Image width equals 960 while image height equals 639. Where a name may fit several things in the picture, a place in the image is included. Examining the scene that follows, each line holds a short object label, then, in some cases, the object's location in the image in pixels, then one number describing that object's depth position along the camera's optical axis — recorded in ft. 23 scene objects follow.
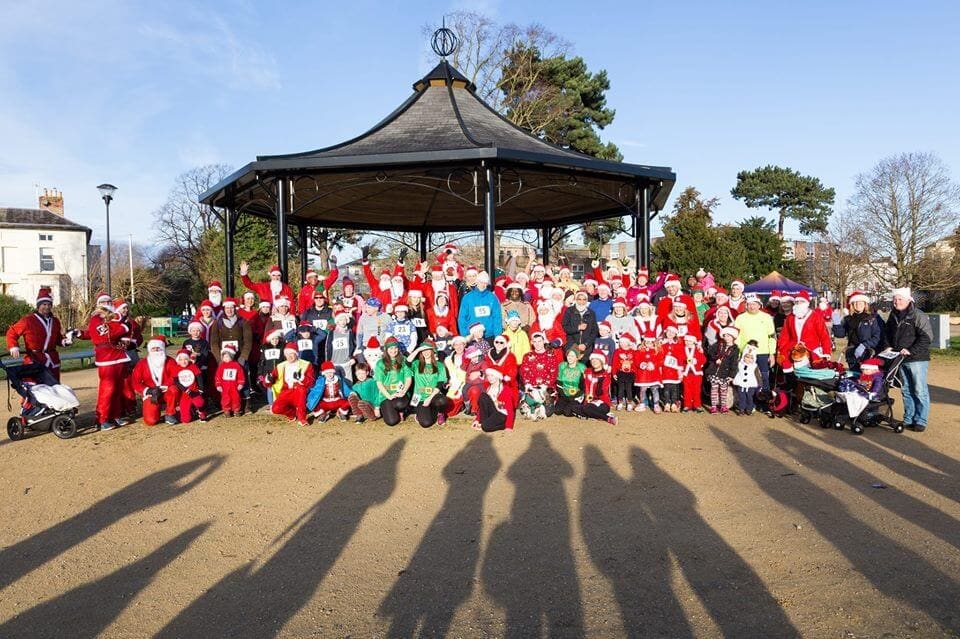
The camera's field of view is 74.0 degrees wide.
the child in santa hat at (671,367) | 28.91
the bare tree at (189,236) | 144.66
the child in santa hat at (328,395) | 28.04
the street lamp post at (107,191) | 69.13
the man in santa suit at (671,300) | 31.07
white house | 129.90
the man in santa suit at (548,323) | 30.66
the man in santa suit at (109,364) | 27.50
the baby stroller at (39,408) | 25.67
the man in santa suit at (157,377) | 28.30
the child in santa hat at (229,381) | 29.19
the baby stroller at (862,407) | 24.39
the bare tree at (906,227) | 90.63
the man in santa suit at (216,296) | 32.32
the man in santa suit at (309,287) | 35.06
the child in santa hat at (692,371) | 28.84
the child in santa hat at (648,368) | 29.25
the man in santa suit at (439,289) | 31.83
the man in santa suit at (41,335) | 26.40
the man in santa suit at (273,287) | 33.32
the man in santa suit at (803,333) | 28.22
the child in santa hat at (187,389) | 28.27
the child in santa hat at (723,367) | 28.32
